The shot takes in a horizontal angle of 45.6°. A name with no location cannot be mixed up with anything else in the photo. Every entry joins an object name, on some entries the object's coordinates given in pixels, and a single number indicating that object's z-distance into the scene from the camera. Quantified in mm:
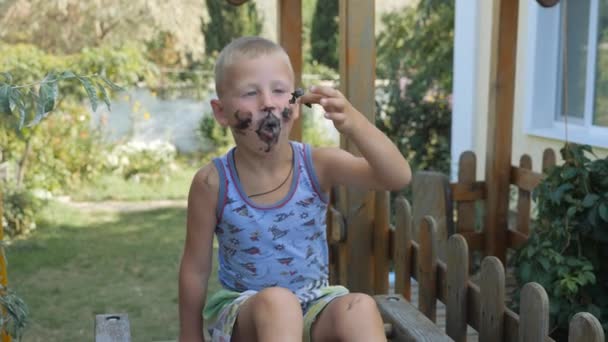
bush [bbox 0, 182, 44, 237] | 7297
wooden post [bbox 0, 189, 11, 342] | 2419
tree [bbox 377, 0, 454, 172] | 7676
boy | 1924
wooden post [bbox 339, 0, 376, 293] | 2773
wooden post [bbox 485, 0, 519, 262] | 3799
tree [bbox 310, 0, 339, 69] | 15688
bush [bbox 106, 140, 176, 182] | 10508
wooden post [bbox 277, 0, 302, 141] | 3311
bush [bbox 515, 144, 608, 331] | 2830
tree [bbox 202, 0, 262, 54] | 14500
